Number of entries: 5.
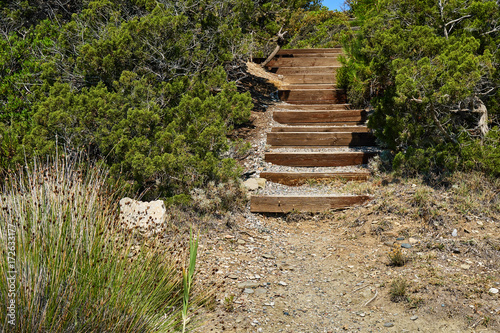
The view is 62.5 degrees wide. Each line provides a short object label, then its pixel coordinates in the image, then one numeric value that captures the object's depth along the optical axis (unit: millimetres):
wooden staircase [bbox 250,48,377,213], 5684
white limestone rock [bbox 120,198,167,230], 4251
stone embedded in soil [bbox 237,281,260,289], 3912
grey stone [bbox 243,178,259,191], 6117
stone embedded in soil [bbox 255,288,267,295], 3831
